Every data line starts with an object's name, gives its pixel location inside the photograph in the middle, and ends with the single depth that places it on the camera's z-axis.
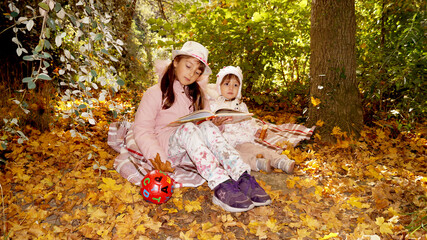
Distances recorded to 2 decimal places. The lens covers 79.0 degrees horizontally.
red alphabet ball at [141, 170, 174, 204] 2.18
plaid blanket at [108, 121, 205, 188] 2.65
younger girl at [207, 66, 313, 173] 3.35
